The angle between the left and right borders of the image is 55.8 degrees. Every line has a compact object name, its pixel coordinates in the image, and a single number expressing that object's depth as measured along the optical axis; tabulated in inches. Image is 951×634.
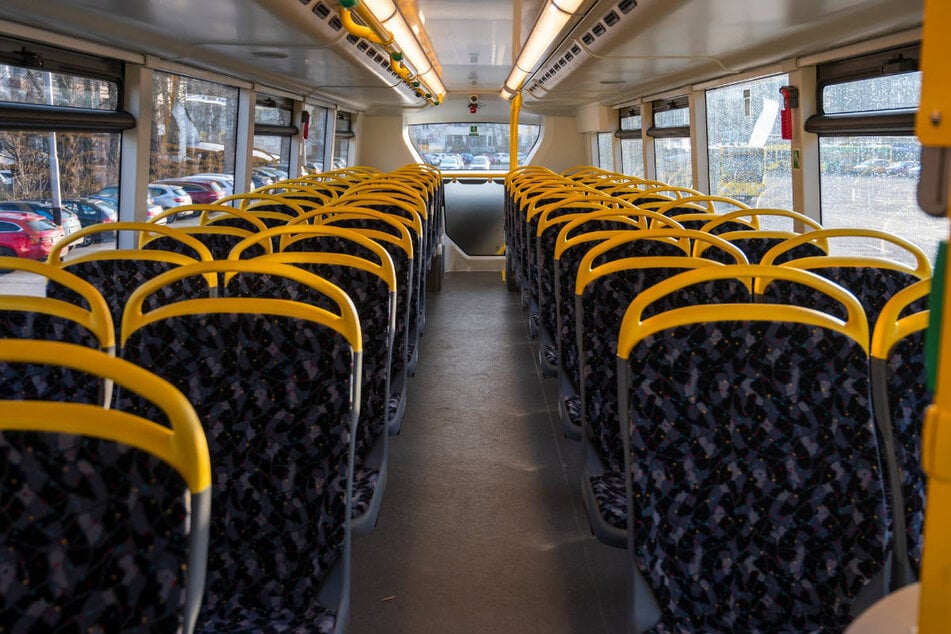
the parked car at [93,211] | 191.5
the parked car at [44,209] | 163.9
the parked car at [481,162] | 645.9
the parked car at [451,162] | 649.6
